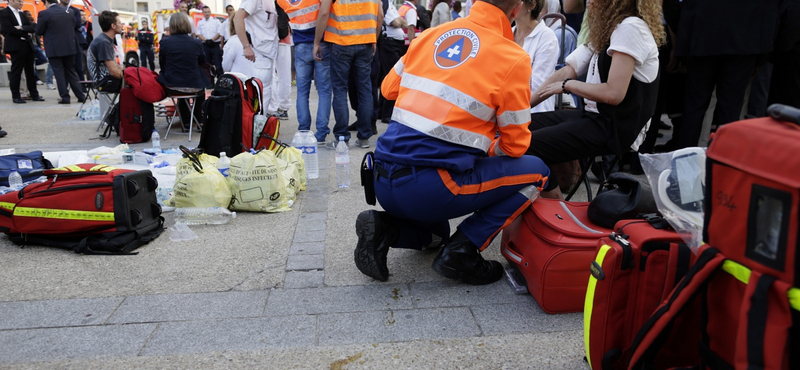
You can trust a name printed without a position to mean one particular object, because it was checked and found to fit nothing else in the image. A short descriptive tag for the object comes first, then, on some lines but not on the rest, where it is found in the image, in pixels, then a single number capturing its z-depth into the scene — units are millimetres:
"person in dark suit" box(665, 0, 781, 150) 4566
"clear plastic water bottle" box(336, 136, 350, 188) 5110
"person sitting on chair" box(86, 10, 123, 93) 7266
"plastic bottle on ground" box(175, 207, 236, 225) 4102
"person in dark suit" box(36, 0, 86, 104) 10477
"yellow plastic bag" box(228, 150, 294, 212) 4258
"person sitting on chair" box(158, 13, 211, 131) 7219
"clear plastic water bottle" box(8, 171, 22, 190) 4234
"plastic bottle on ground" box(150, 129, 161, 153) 5967
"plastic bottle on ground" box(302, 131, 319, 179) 5379
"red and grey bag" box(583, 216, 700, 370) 1882
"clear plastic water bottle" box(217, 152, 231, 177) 4535
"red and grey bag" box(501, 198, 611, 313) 2588
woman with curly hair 3100
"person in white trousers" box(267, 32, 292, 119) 7936
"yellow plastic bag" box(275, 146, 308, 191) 4844
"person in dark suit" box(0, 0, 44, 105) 10664
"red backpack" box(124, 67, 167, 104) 6751
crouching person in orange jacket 2623
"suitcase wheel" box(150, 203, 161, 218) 3845
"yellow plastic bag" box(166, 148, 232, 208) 4105
